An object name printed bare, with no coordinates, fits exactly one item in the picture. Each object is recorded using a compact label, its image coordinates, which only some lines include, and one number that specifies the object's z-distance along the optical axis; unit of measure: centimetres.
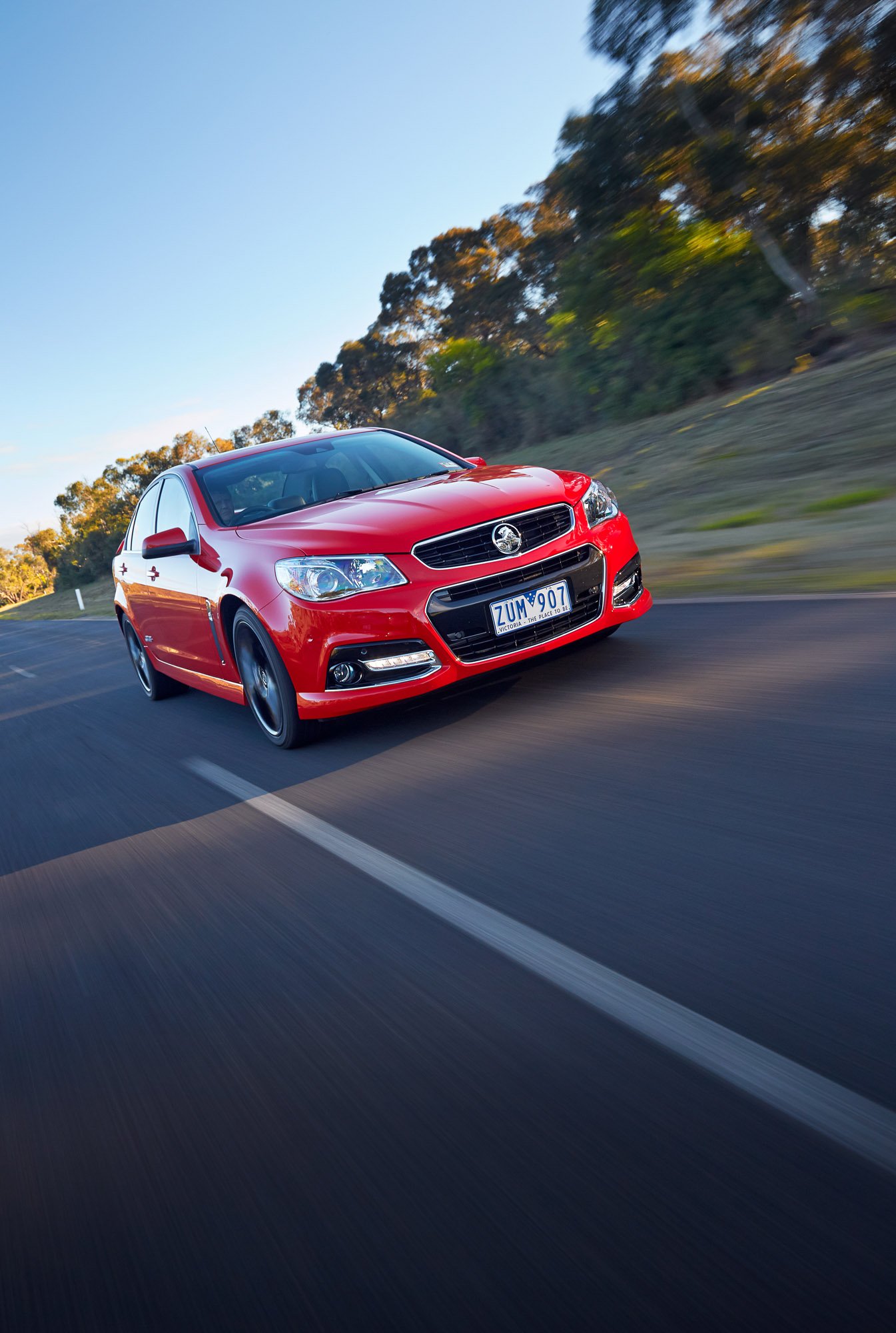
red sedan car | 484
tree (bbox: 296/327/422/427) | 5384
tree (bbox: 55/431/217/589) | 6306
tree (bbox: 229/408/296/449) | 7619
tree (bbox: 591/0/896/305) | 2039
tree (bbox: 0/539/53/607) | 12575
